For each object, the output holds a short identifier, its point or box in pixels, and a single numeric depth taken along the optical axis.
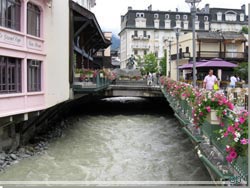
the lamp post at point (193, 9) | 10.54
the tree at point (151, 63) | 57.09
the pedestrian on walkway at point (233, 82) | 17.32
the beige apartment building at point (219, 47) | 34.50
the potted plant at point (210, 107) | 5.81
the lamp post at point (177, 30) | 18.31
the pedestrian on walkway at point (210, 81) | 11.77
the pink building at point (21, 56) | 9.07
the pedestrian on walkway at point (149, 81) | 27.19
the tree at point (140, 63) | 59.83
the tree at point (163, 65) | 54.29
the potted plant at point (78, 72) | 16.46
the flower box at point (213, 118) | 5.97
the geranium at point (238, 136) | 4.14
